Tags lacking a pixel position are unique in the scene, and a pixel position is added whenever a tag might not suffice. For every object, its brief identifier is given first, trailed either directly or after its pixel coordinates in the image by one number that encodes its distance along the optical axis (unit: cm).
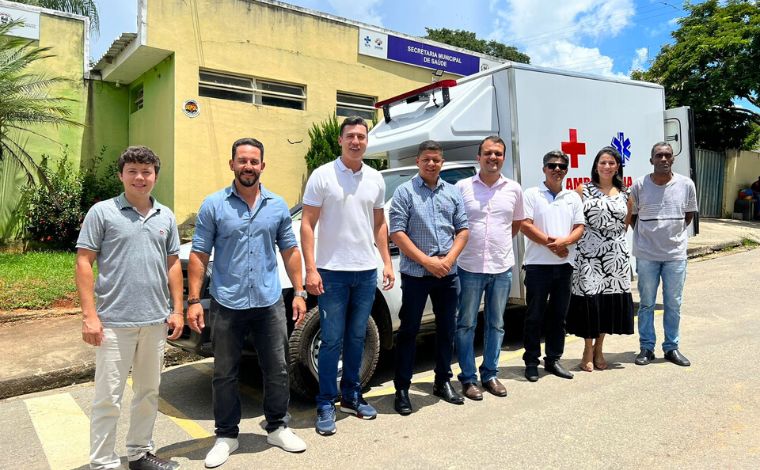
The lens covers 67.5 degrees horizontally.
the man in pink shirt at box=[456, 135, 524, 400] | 428
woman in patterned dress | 483
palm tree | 964
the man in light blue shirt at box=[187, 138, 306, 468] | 334
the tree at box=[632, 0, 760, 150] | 1572
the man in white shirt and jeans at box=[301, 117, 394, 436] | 373
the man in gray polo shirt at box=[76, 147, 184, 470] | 298
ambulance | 547
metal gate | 1756
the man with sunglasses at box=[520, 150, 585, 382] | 463
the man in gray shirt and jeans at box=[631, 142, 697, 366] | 500
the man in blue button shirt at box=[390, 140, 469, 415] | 396
